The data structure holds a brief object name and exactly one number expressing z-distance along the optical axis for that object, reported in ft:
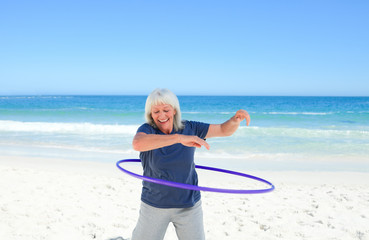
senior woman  7.76
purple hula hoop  7.28
